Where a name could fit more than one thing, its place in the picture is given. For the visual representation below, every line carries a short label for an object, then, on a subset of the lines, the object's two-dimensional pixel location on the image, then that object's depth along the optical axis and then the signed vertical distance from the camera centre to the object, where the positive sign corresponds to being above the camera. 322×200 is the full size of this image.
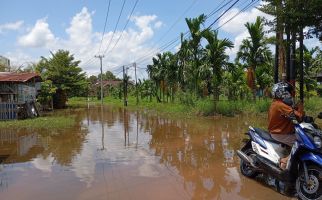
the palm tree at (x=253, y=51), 26.09 +2.99
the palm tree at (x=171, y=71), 39.20 +2.34
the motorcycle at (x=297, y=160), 5.97 -1.17
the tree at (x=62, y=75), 44.31 +2.44
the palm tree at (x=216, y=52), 25.78 +2.80
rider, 6.85 -0.43
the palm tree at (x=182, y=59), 30.32 +2.90
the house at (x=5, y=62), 47.01 +4.35
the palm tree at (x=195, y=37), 27.47 +4.07
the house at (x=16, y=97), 23.62 -0.08
